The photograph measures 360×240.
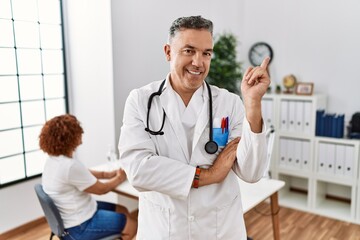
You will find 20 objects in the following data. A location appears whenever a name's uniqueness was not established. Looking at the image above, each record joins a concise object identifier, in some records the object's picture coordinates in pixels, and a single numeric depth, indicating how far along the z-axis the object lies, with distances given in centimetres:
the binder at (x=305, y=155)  397
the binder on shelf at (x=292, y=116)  400
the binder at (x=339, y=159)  374
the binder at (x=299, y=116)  395
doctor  130
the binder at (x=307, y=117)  389
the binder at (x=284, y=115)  406
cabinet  374
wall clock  455
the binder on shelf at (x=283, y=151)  413
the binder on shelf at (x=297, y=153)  403
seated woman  224
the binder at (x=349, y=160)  369
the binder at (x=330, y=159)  380
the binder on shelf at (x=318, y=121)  389
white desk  241
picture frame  405
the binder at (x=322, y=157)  385
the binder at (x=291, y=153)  407
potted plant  398
